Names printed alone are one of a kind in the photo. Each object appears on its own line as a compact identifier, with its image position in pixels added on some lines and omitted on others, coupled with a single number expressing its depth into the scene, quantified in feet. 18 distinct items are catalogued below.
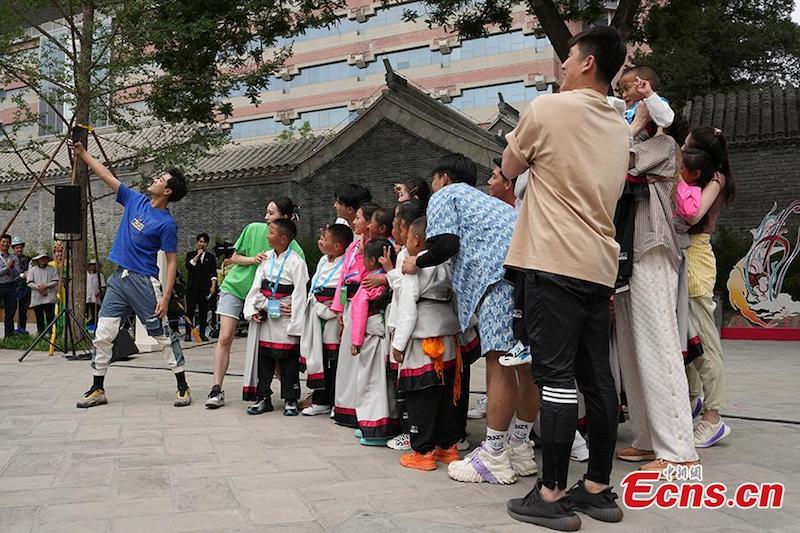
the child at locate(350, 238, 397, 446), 15.74
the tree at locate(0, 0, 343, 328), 34.19
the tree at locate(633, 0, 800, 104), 73.61
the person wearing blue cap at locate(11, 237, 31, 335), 45.71
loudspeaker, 30.64
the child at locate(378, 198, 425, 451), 14.53
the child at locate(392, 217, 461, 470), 13.67
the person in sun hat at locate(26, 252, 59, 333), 42.42
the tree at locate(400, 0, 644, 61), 36.27
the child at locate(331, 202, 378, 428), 17.31
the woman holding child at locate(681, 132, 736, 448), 15.01
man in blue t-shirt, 19.47
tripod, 31.58
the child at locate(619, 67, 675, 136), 12.77
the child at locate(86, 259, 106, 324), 47.11
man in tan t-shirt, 10.28
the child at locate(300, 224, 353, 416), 18.47
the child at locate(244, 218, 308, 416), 18.95
